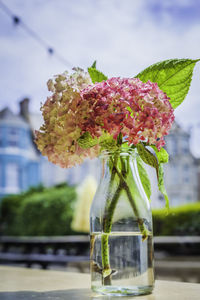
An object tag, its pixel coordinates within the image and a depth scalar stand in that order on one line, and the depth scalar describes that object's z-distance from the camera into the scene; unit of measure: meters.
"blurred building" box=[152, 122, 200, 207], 17.23
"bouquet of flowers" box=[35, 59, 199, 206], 0.64
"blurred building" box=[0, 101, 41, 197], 15.53
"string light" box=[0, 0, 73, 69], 4.93
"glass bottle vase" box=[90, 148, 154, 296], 0.61
